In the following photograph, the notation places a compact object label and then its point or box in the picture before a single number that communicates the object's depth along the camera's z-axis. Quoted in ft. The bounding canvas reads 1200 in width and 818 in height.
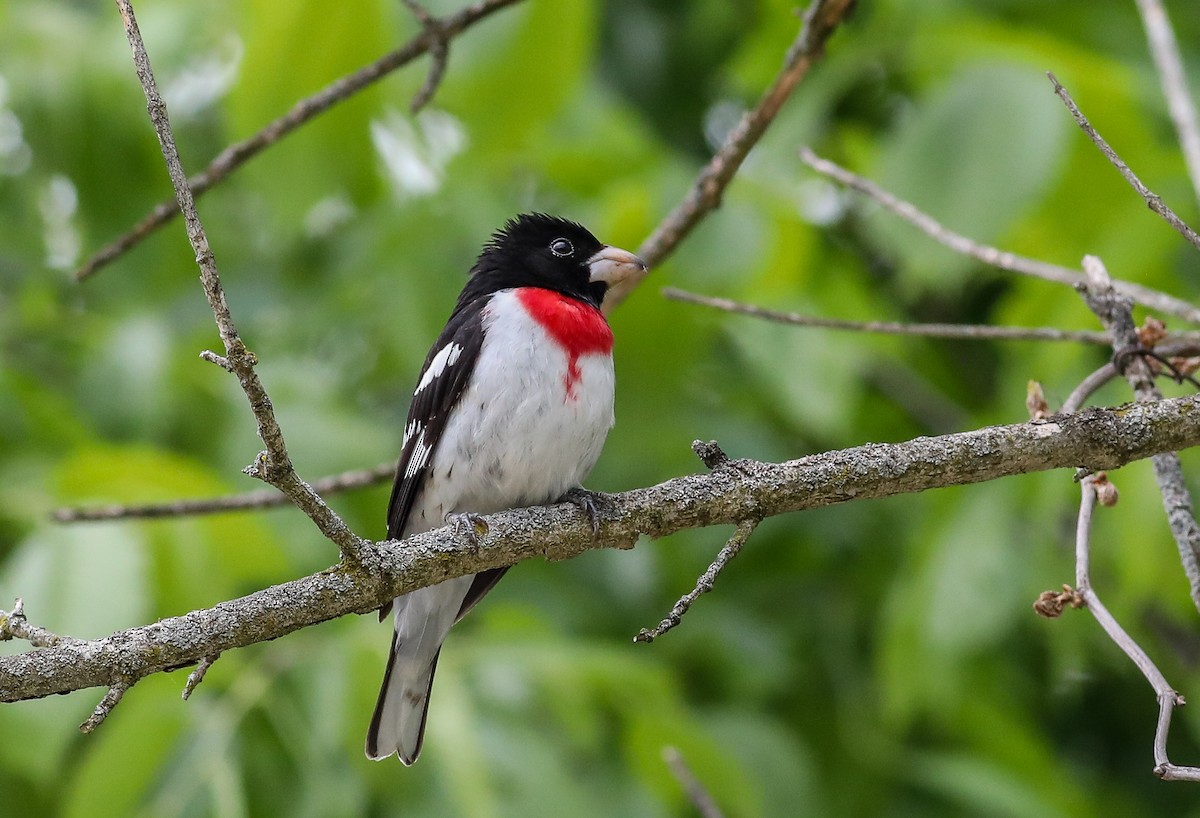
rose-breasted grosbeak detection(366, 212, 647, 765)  28.07
